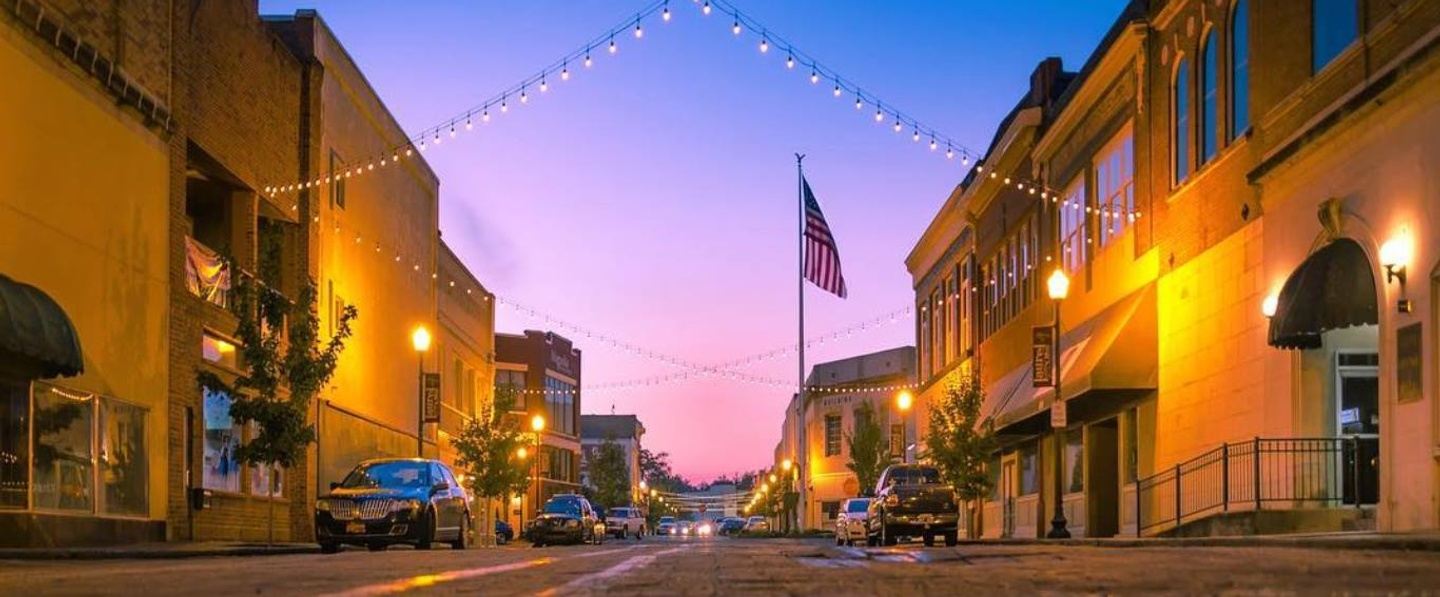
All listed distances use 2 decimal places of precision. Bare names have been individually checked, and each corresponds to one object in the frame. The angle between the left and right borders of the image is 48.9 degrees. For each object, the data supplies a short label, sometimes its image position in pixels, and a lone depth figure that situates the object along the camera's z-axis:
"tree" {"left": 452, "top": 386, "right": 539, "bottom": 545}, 51.41
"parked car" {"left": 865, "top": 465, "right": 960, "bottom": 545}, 29.33
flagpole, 54.09
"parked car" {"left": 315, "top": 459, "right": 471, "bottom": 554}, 24.69
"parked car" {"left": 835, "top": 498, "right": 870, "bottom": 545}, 35.28
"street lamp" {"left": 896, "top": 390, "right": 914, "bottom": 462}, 49.53
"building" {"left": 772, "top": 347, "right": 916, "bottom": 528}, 74.88
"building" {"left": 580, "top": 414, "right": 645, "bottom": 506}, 135.75
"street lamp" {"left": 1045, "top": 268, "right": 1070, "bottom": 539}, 28.89
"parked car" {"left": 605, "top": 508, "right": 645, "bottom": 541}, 63.59
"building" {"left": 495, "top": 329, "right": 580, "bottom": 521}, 86.12
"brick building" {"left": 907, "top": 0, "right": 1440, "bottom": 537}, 18.59
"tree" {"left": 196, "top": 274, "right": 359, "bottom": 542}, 26.89
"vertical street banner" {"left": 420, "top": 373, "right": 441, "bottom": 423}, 43.88
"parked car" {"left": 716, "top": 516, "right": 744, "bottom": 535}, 92.88
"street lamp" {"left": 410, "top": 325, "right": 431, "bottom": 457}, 34.89
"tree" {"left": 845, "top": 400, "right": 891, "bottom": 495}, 64.69
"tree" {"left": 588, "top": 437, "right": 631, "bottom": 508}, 108.62
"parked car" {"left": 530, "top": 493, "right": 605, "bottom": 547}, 42.84
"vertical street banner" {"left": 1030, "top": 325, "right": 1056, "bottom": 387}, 32.28
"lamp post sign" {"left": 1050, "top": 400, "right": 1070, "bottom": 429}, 28.41
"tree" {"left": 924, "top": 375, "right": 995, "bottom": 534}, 39.84
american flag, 48.06
